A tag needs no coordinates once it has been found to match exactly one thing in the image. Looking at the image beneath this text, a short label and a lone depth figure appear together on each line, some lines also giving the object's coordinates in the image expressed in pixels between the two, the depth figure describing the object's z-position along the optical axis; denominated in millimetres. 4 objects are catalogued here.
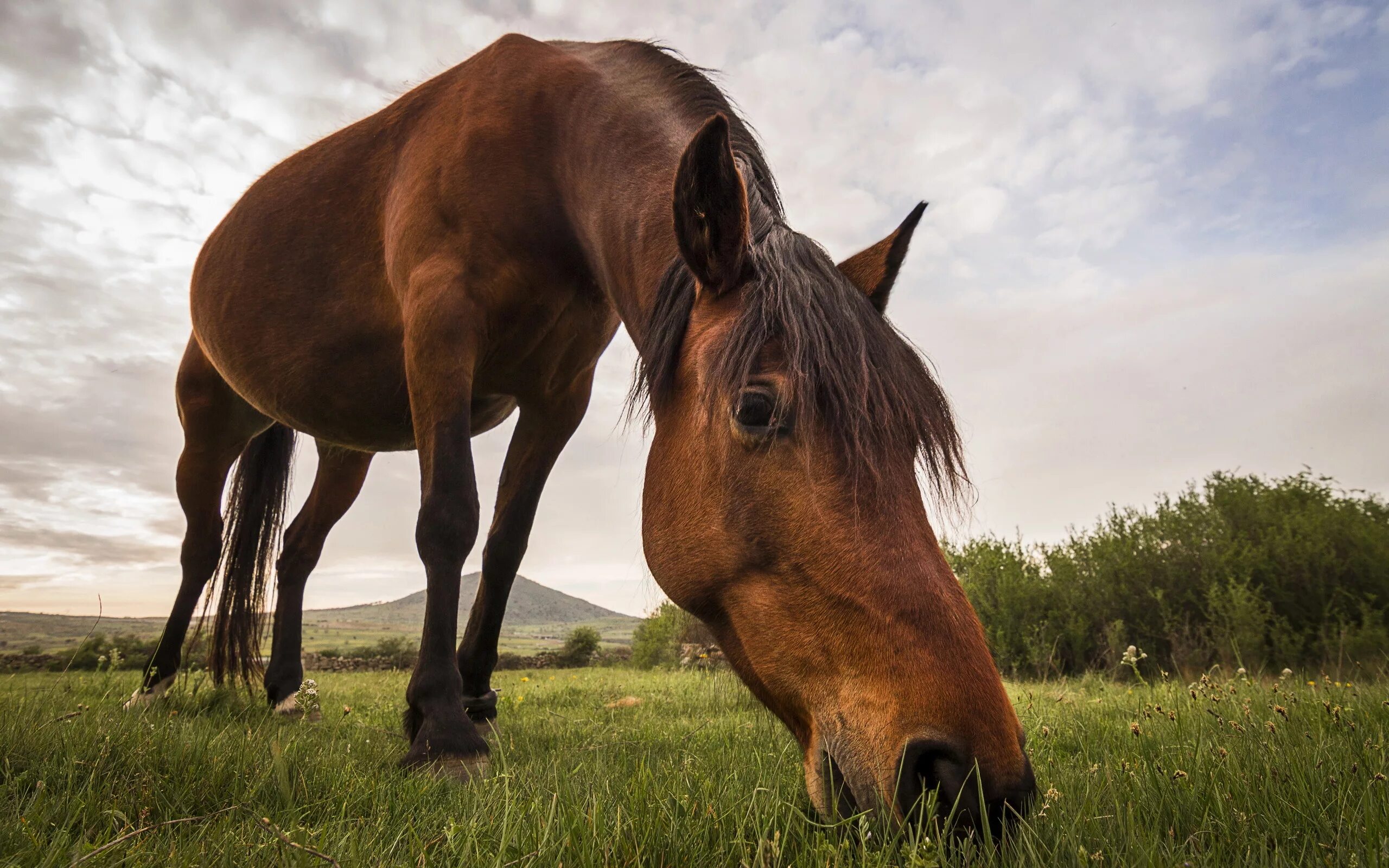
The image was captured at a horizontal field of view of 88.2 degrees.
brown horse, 1505
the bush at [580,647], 15547
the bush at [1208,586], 9094
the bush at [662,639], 12898
